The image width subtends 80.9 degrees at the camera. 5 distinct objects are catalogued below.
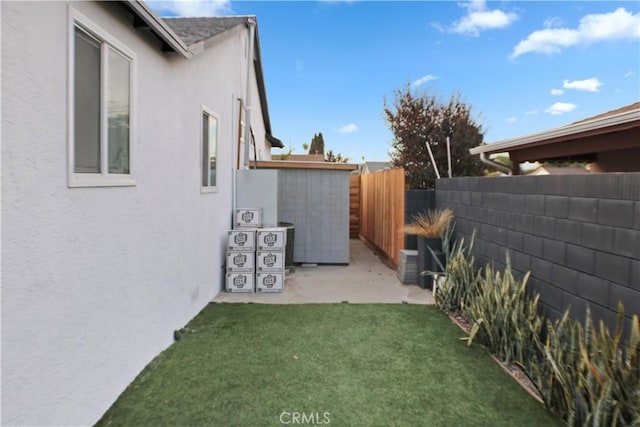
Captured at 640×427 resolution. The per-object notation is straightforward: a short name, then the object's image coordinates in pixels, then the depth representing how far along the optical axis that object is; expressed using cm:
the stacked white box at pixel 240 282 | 616
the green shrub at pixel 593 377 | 220
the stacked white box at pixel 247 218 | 666
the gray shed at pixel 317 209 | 845
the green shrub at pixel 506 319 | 343
